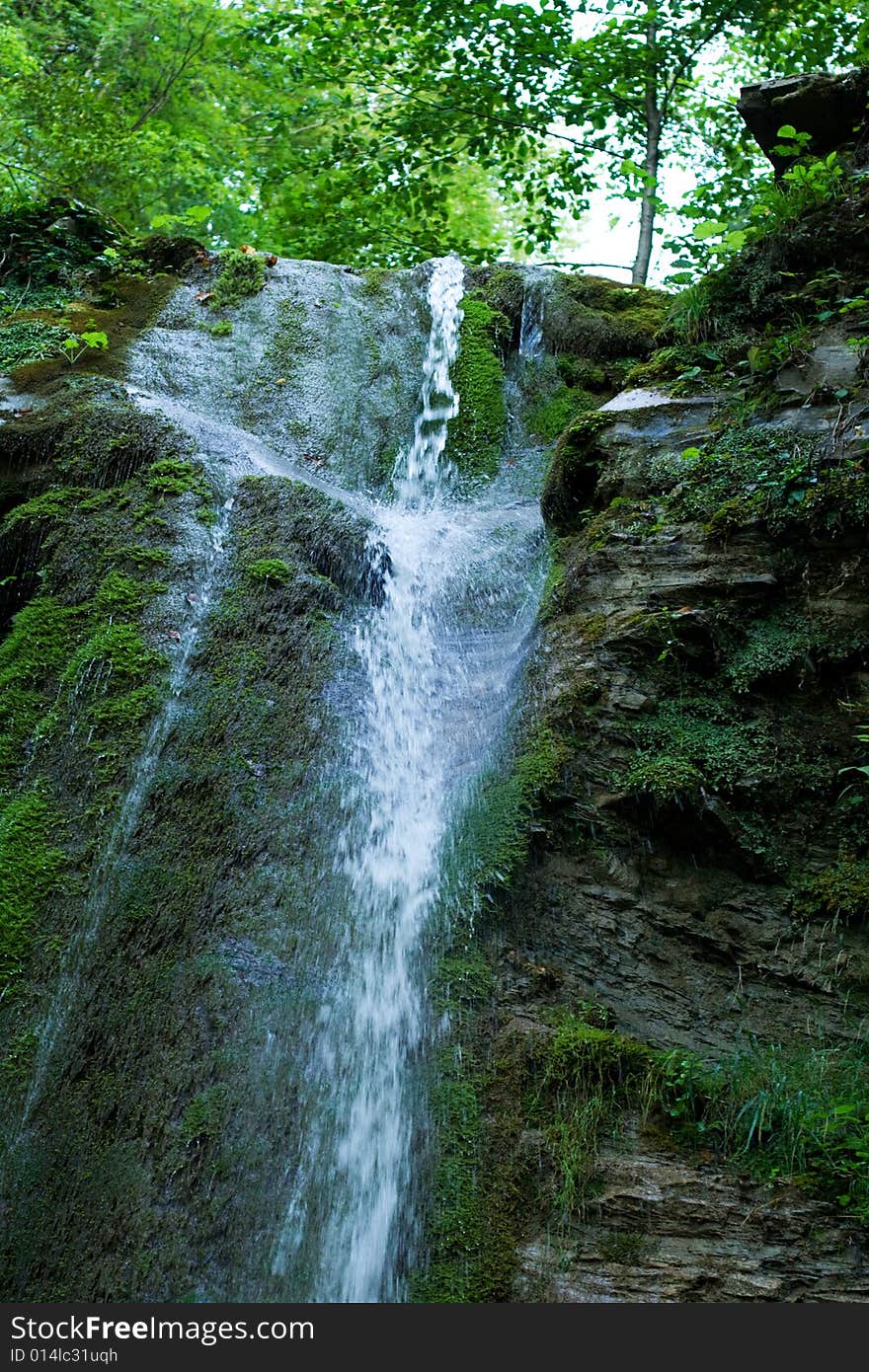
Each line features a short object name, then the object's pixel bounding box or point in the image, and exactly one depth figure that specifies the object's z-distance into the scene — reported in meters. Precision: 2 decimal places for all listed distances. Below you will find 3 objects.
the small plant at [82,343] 7.85
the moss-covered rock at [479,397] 8.57
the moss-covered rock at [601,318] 8.88
